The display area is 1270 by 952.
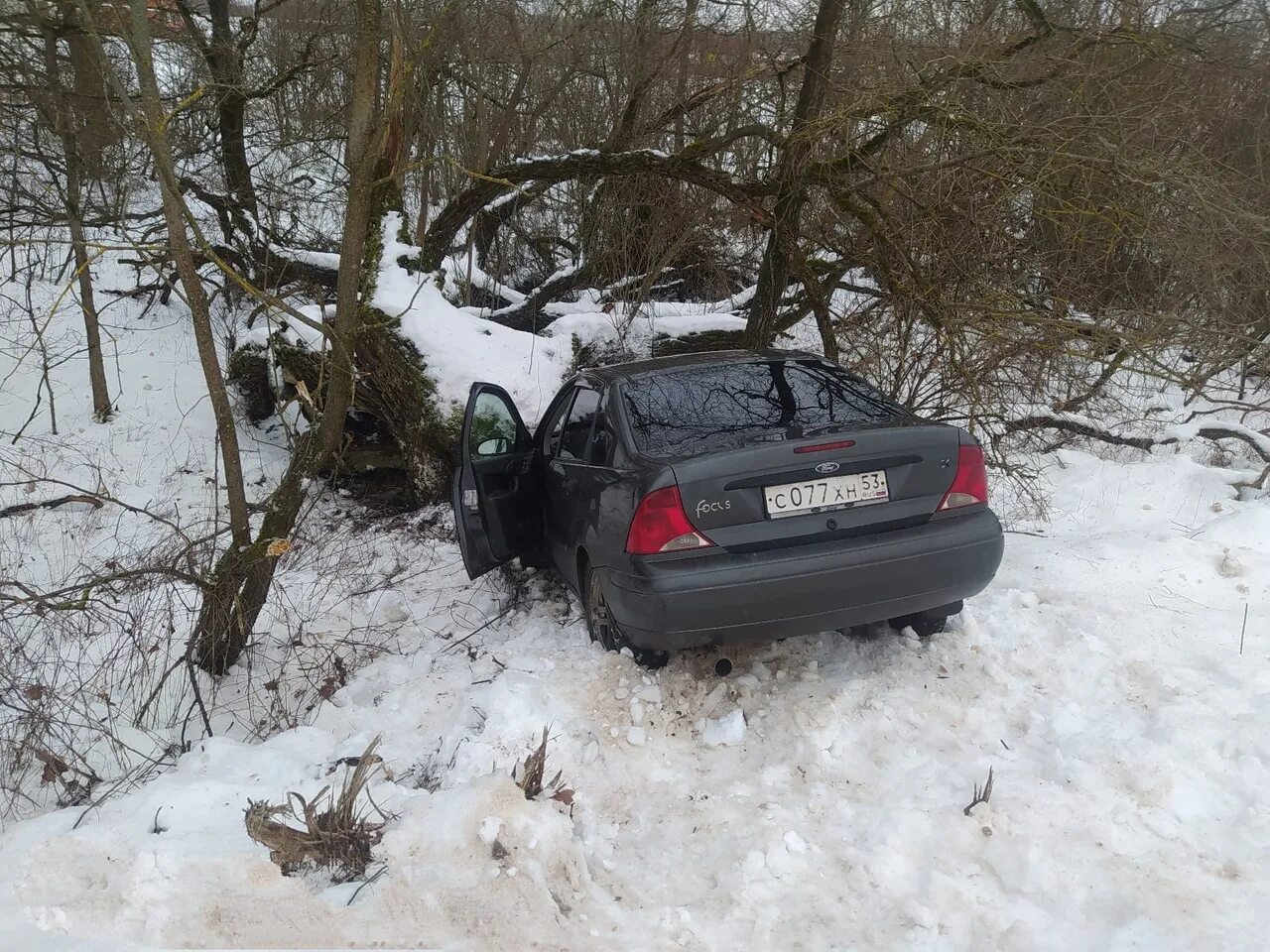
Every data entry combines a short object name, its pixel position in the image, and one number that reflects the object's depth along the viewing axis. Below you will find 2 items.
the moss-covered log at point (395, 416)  6.81
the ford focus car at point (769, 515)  3.30
